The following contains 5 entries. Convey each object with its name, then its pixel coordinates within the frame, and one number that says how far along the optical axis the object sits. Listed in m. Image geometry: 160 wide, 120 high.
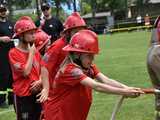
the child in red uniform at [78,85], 5.77
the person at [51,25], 13.92
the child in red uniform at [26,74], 8.44
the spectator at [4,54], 13.67
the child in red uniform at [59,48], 7.45
